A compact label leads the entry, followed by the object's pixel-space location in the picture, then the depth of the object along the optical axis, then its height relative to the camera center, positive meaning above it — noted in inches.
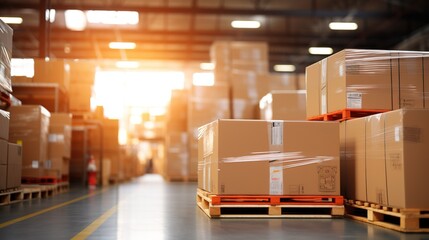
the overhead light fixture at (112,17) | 625.0 +186.3
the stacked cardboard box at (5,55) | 241.4 +52.8
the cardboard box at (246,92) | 505.7 +72.4
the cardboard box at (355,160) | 200.4 +1.9
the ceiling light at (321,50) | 753.2 +174.3
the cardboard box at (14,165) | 262.8 -1.3
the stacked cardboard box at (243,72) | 506.9 +95.1
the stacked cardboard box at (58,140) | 368.8 +16.7
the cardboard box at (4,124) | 245.1 +18.9
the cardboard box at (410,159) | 167.8 +2.1
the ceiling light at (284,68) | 966.3 +188.2
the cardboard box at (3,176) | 249.1 -6.7
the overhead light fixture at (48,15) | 480.1 +142.5
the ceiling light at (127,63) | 858.0 +171.1
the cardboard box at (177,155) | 585.9 +10.2
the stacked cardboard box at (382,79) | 210.1 +35.9
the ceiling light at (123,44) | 682.8 +161.2
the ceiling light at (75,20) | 677.9 +194.0
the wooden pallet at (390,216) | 164.6 -18.8
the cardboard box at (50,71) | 394.0 +71.5
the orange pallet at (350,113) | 211.9 +22.2
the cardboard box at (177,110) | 616.4 +65.8
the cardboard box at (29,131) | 321.4 +20.4
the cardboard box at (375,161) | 182.7 +1.5
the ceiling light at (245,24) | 575.5 +160.4
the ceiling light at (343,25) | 579.5 +160.1
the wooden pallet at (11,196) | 259.0 -18.0
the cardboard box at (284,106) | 340.8 +39.7
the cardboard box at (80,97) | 453.7 +59.6
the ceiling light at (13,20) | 613.6 +174.1
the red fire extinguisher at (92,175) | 481.1 -11.3
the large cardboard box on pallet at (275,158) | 200.4 +2.7
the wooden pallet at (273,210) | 197.5 -18.4
